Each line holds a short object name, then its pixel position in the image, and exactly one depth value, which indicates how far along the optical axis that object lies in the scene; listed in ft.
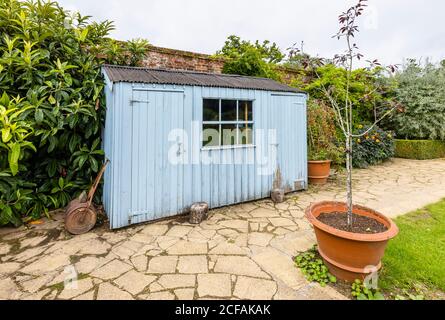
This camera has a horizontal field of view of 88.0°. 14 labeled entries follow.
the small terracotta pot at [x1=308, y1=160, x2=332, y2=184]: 18.54
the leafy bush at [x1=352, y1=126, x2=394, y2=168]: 25.32
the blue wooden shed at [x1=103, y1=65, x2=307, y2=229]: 10.72
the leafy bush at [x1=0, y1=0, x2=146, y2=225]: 10.54
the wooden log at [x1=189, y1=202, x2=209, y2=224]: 11.62
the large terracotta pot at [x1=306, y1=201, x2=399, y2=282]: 6.52
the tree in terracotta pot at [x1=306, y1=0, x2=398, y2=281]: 6.64
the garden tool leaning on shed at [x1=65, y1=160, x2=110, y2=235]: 10.30
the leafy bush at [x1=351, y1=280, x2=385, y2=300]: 6.33
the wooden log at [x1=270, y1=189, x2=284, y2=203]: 14.73
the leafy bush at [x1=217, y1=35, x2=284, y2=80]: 19.51
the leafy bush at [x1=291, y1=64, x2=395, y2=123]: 24.88
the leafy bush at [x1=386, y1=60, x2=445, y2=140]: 30.30
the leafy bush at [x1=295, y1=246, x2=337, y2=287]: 7.16
